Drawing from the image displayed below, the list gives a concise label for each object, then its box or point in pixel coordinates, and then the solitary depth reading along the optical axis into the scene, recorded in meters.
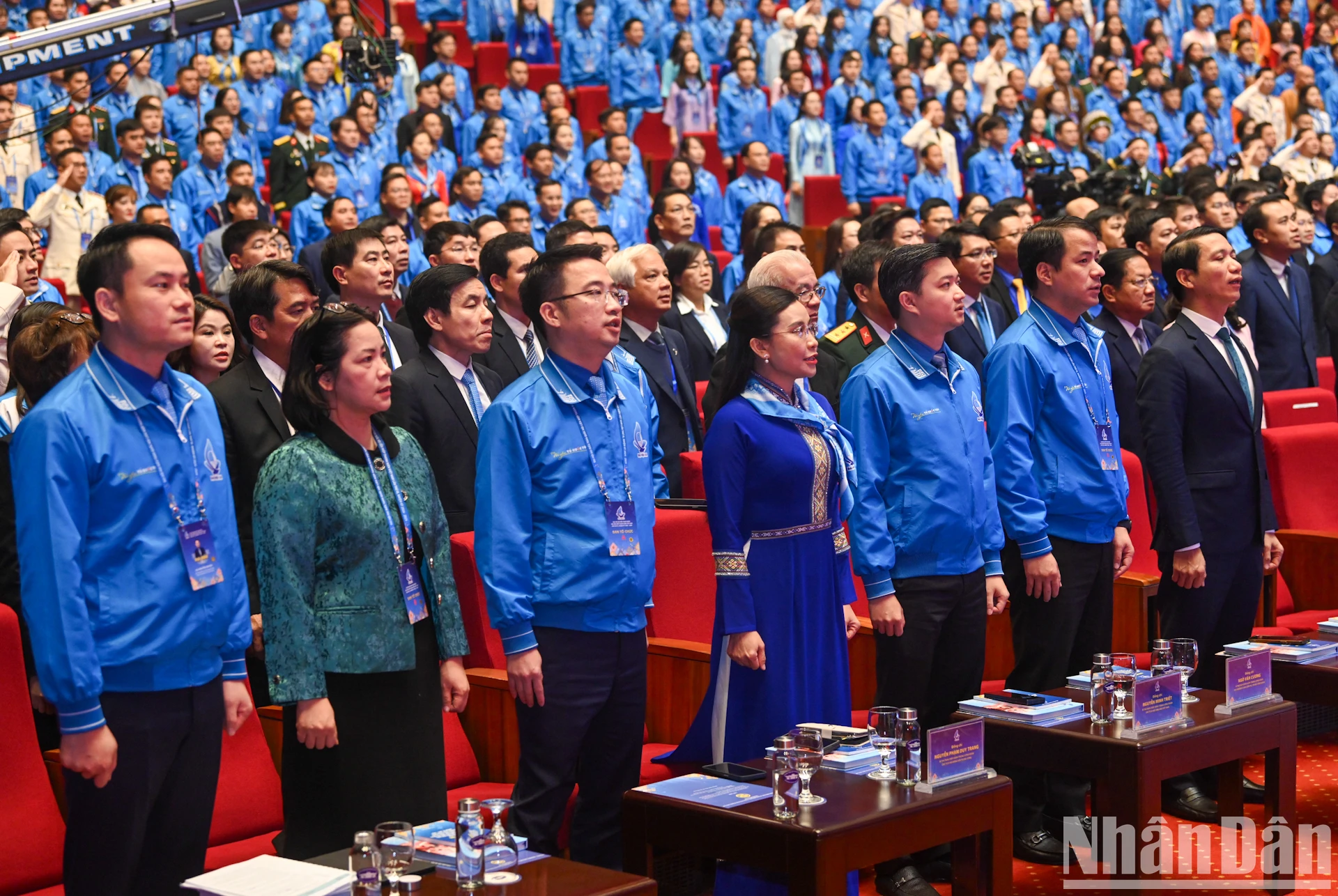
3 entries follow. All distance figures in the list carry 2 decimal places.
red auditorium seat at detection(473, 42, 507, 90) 12.78
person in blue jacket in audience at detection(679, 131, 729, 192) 12.32
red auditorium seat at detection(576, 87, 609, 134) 12.62
